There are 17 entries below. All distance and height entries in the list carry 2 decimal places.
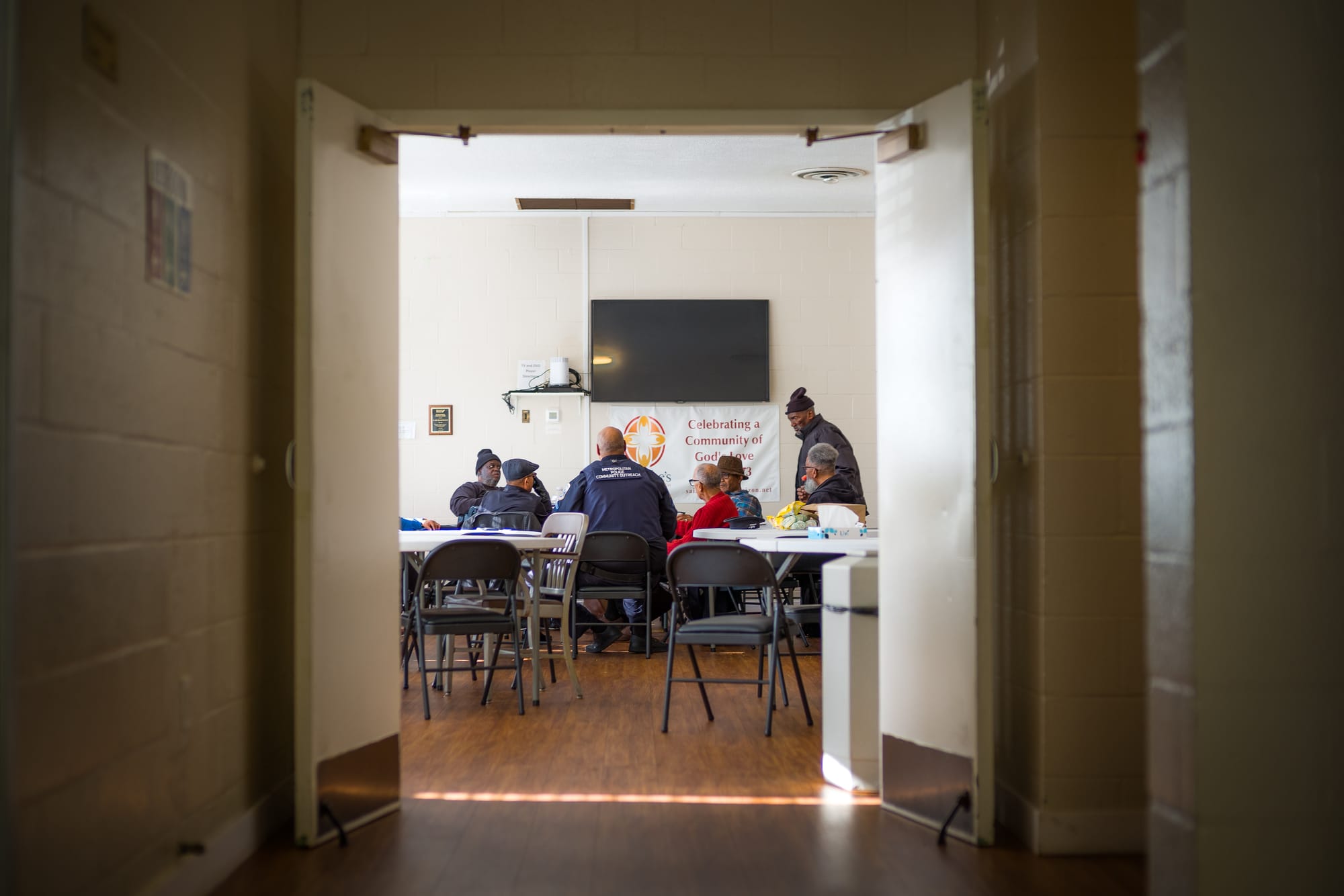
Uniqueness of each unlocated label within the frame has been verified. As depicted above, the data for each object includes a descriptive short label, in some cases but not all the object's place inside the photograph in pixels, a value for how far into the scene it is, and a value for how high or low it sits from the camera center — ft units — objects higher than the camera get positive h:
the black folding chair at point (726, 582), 15.06 -1.56
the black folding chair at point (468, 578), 16.06 -1.64
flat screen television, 29.17 +2.87
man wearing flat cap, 23.66 -0.65
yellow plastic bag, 19.61 -0.94
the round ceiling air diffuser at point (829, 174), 25.98 +6.51
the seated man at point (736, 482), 25.04 -0.41
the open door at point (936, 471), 10.25 -0.07
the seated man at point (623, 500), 22.02 -0.71
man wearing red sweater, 22.25 -0.83
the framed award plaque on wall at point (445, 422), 29.22 +1.04
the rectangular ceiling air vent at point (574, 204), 28.58 +6.39
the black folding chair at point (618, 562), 21.07 -1.82
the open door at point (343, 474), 10.12 -0.09
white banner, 29.37 +0.62
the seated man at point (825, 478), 21.84 -0.28
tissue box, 17.37 -1.04
